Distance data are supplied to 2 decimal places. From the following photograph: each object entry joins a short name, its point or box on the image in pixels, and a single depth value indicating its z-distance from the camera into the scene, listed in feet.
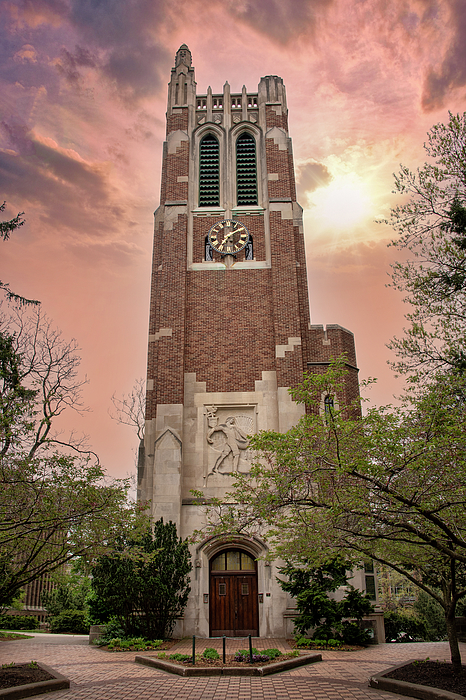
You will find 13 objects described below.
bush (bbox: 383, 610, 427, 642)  72.69
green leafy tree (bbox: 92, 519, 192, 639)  58.95
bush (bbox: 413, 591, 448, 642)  80.74
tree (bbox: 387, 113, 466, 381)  42.60
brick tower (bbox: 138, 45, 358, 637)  67.62
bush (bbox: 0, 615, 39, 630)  84.44
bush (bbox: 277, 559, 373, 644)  55.57
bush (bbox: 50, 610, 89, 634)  84.38
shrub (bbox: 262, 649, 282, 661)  44.27
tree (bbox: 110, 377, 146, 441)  106.83
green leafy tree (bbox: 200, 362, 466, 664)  28.68
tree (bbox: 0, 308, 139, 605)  33.68
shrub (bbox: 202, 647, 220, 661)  44.60
